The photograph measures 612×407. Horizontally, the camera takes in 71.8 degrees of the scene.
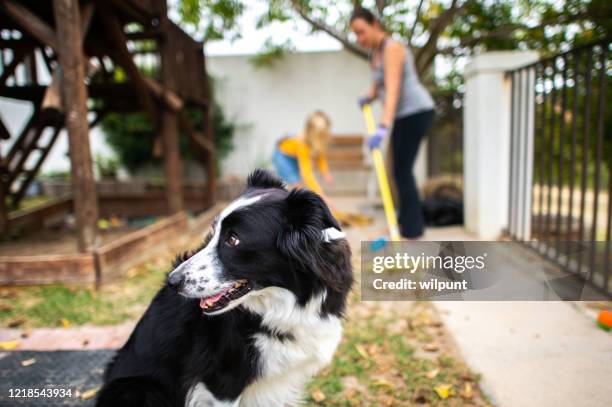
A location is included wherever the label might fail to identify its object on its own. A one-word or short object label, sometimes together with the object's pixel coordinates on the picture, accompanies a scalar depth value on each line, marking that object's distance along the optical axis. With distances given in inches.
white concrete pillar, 153.7
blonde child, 192.4
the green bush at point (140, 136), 294.7
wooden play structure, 123.0
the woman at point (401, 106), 134.3
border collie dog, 57.2
